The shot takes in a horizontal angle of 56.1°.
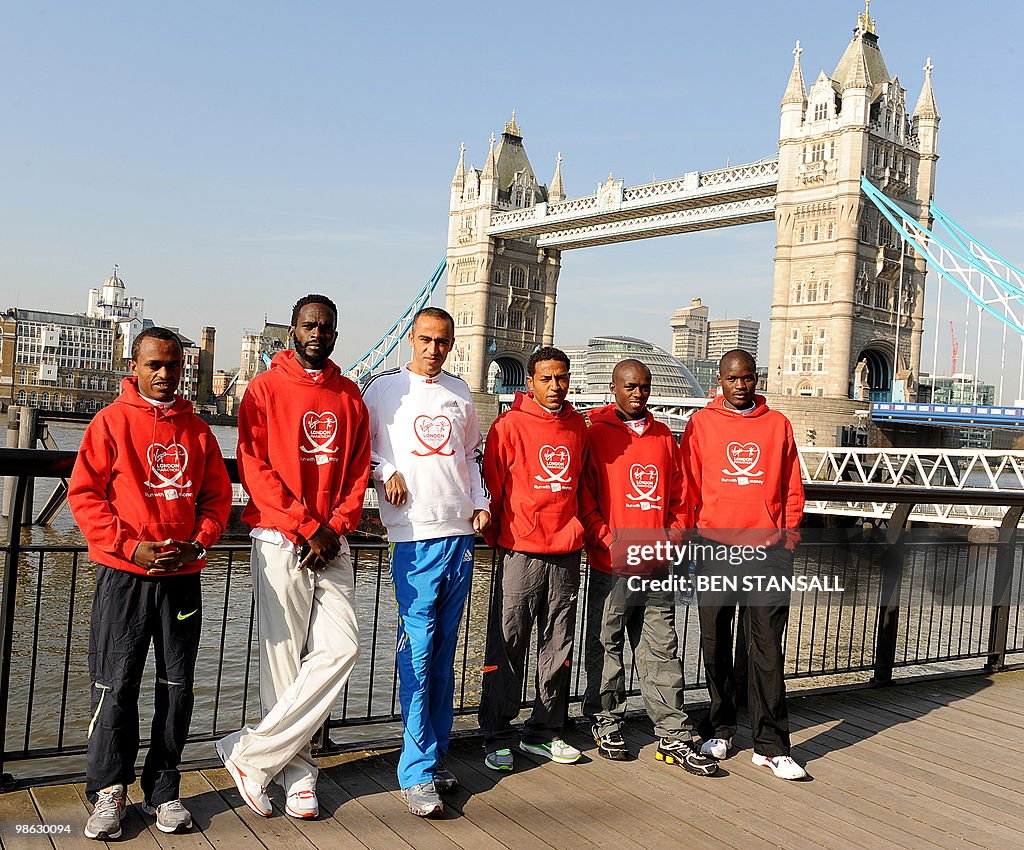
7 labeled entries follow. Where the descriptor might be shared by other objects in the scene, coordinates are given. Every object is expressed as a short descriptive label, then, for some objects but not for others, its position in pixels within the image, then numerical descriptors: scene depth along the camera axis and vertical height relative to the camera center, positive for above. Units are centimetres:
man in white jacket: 326 -34
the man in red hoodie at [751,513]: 382 -26
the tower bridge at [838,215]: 4459 +1207
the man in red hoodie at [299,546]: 303 -42
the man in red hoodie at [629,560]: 375 -47
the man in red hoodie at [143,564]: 281 -48
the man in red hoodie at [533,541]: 357 -41
